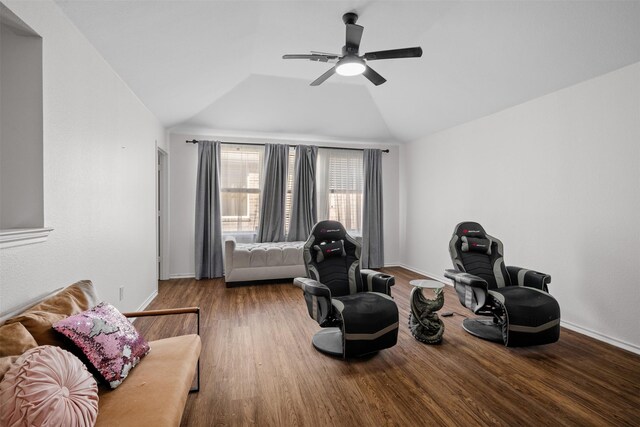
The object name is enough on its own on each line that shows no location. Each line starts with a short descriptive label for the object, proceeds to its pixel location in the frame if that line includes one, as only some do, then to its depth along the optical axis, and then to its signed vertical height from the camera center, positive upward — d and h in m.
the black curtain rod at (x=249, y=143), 5.31 +1.17
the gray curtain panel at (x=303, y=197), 5.70 +0.22
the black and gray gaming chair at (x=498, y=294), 2.67 -0.77
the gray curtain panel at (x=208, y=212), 5.25 -0.05
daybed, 4.80 -0.83
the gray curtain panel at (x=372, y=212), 6.03 -0.05
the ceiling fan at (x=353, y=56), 2.47 +1.27
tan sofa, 1.25 -0.82
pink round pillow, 1.00 -0.64
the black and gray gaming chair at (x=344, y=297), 2.46 -0.77
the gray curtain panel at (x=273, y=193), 5.56 +0.28
